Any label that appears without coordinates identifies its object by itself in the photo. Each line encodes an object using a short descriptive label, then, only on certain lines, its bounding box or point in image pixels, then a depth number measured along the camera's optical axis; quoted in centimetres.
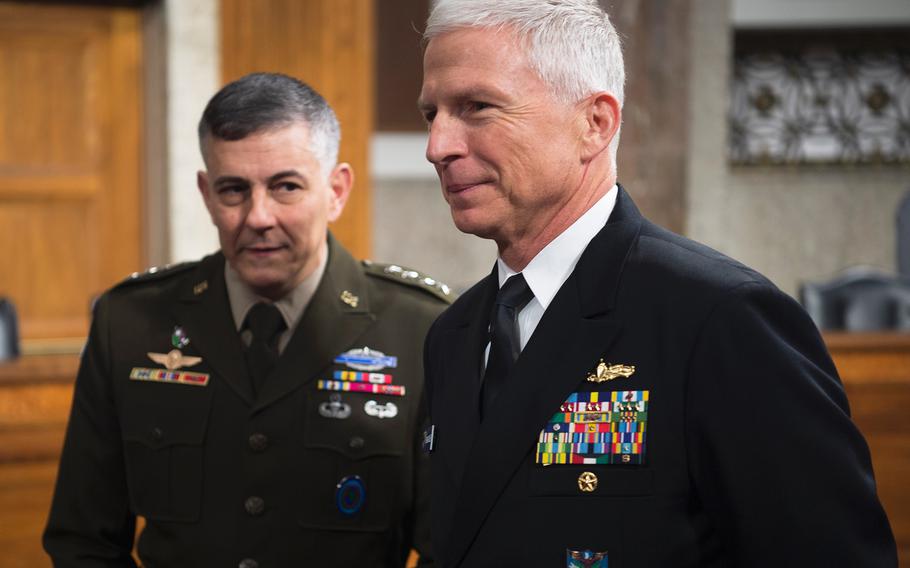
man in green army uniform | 181
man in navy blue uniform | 111
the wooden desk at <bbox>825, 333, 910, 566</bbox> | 356
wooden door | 559
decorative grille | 823
